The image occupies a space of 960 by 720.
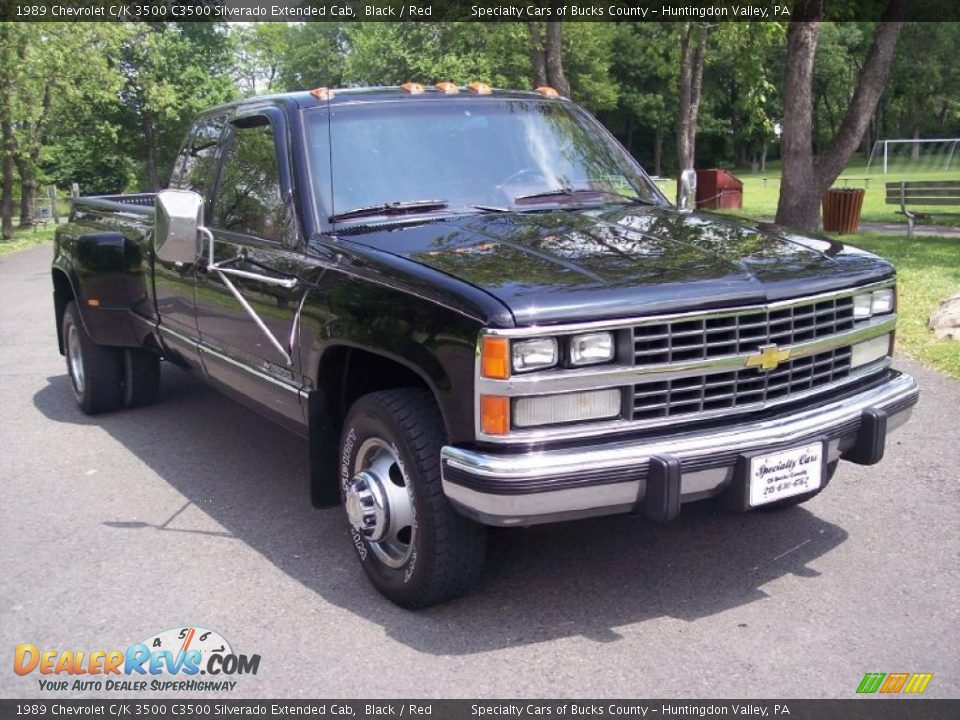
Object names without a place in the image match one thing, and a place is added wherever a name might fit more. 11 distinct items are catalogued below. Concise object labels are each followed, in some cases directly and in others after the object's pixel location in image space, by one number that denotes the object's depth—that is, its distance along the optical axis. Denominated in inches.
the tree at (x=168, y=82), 1342.3
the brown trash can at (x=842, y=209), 677.9
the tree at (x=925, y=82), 2297.0
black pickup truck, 135.2
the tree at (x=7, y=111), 845.8
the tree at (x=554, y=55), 658.8
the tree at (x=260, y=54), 1975.9
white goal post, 1368.0
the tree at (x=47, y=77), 886.1
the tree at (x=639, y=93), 2460.6
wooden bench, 612.7
